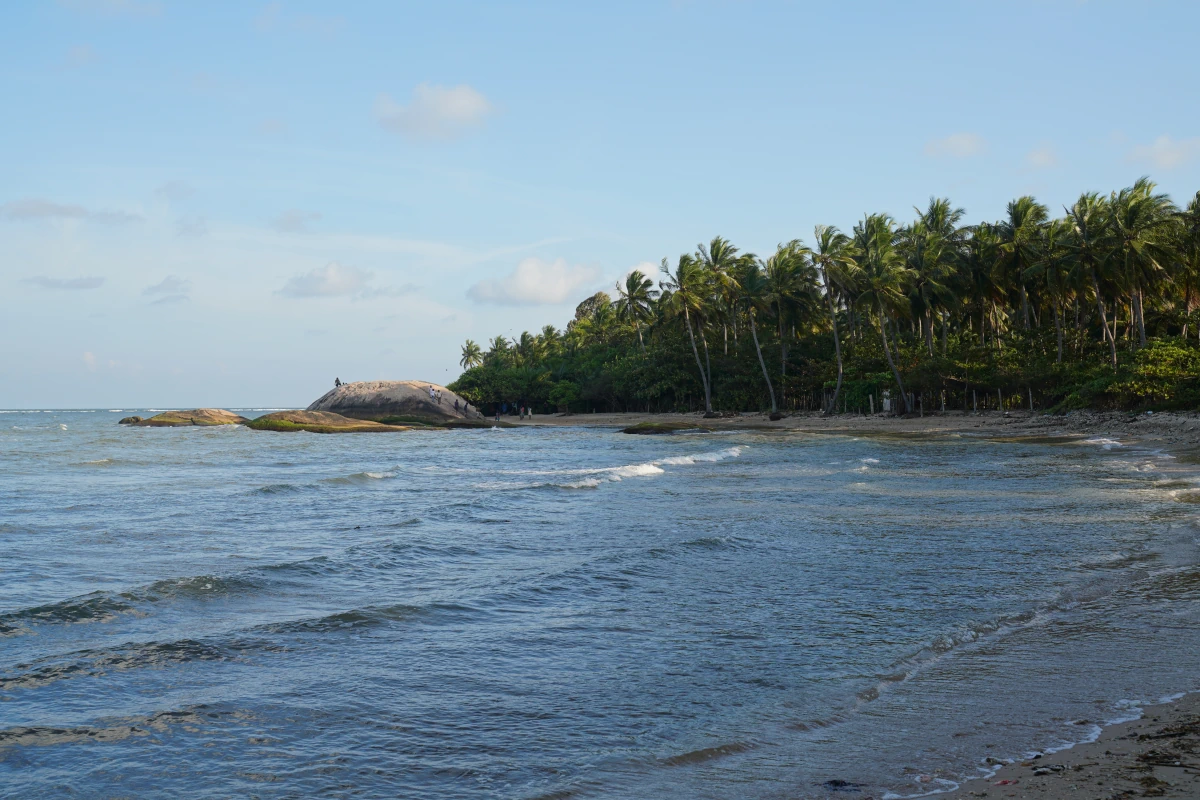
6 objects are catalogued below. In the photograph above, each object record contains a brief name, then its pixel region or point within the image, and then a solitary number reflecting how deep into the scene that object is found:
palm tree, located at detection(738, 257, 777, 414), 61.75
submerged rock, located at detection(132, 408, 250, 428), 65.69
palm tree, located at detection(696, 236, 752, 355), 65.31
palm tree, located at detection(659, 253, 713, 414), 64.88
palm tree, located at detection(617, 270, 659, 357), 76.69
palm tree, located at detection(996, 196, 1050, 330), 51.16
